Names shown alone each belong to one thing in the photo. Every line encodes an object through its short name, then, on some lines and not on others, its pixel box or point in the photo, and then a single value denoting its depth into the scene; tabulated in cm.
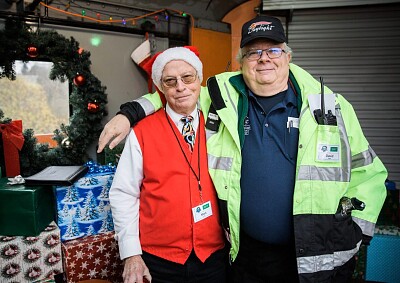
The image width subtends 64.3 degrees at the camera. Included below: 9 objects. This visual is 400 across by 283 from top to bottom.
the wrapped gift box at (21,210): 202
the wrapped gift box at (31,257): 201
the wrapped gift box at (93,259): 213
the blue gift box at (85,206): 215
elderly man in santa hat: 156
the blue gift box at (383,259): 268
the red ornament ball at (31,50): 367
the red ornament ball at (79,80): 401
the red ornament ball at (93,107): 411
